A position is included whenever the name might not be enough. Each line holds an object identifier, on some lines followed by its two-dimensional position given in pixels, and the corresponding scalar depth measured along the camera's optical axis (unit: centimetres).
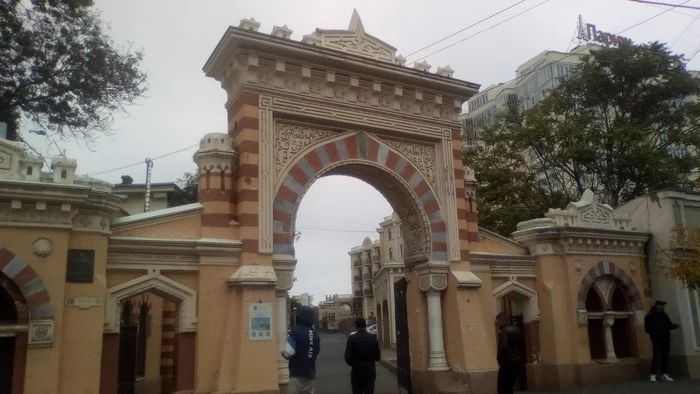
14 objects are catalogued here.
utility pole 2115
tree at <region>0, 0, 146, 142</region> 1567
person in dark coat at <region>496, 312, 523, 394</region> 1031
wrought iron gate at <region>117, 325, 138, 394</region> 1252
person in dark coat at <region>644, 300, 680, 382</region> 1432
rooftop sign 3778
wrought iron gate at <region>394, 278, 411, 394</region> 1283
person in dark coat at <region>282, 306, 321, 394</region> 796
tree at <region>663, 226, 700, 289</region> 1347
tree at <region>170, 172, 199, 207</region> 2678
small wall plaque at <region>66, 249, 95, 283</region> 938
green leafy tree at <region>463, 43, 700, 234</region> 2038
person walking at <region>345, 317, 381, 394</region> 891
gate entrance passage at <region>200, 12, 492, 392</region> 1102
